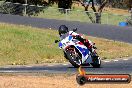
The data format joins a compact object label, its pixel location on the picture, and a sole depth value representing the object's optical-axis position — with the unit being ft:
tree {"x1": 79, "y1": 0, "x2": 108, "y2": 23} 422.65
